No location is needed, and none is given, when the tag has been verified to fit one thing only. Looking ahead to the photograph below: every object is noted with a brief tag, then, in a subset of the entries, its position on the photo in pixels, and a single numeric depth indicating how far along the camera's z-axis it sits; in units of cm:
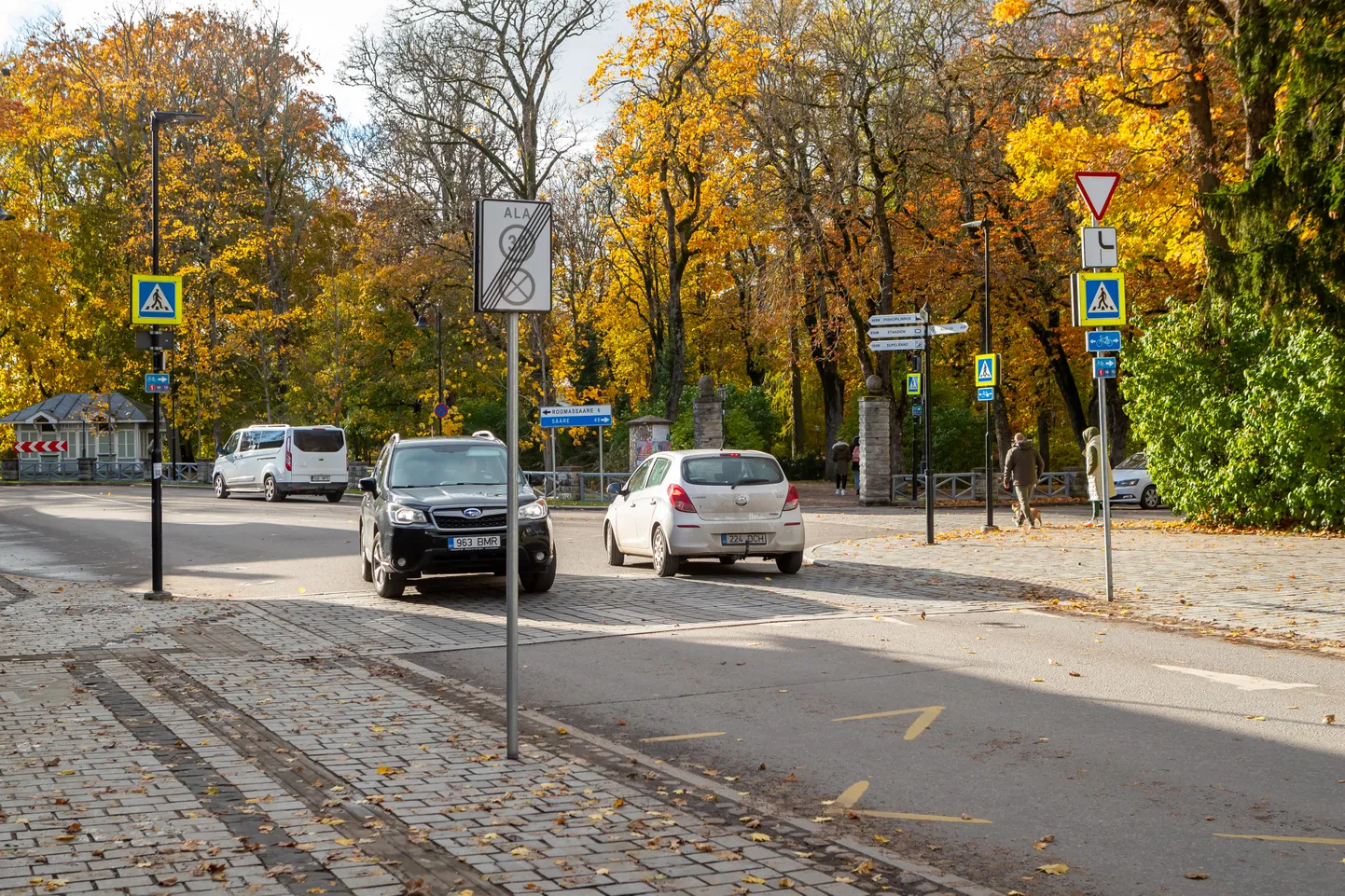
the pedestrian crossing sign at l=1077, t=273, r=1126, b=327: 1363
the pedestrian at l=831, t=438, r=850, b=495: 4153
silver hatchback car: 1644
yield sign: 1355
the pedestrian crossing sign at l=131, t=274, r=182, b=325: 1474
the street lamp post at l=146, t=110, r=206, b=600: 1457
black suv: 1455
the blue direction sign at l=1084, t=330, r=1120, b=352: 1372
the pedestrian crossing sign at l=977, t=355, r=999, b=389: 2661
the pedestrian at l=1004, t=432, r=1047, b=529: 2530
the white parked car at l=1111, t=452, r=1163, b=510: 3375
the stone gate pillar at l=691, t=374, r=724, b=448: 3788
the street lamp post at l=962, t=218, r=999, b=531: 2511
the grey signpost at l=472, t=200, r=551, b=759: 695
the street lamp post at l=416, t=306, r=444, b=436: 4603
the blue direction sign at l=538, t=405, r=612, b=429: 3680
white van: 4038
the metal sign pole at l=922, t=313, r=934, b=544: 2127
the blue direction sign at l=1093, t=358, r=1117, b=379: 1374
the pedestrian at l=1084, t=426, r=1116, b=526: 2517
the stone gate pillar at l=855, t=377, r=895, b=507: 3506
